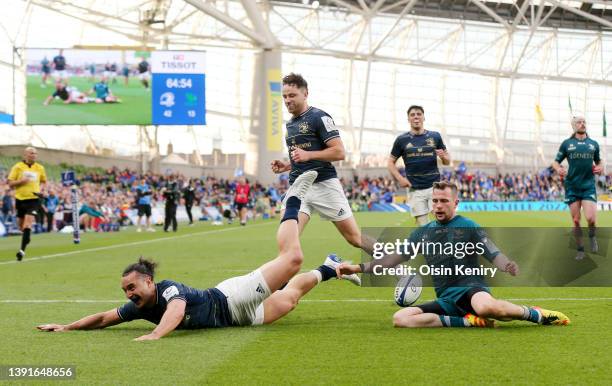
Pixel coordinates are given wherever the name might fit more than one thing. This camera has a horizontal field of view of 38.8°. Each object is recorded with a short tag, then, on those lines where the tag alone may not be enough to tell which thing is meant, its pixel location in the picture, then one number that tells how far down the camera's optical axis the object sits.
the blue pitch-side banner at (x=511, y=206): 55.25
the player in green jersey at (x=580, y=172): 12.65
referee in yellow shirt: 15.29
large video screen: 30.19
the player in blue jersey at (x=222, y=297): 6.23
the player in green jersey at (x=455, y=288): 6.54
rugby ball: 7.21
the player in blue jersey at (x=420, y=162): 11.81
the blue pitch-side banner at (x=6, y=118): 37.03
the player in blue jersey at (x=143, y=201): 27.89
